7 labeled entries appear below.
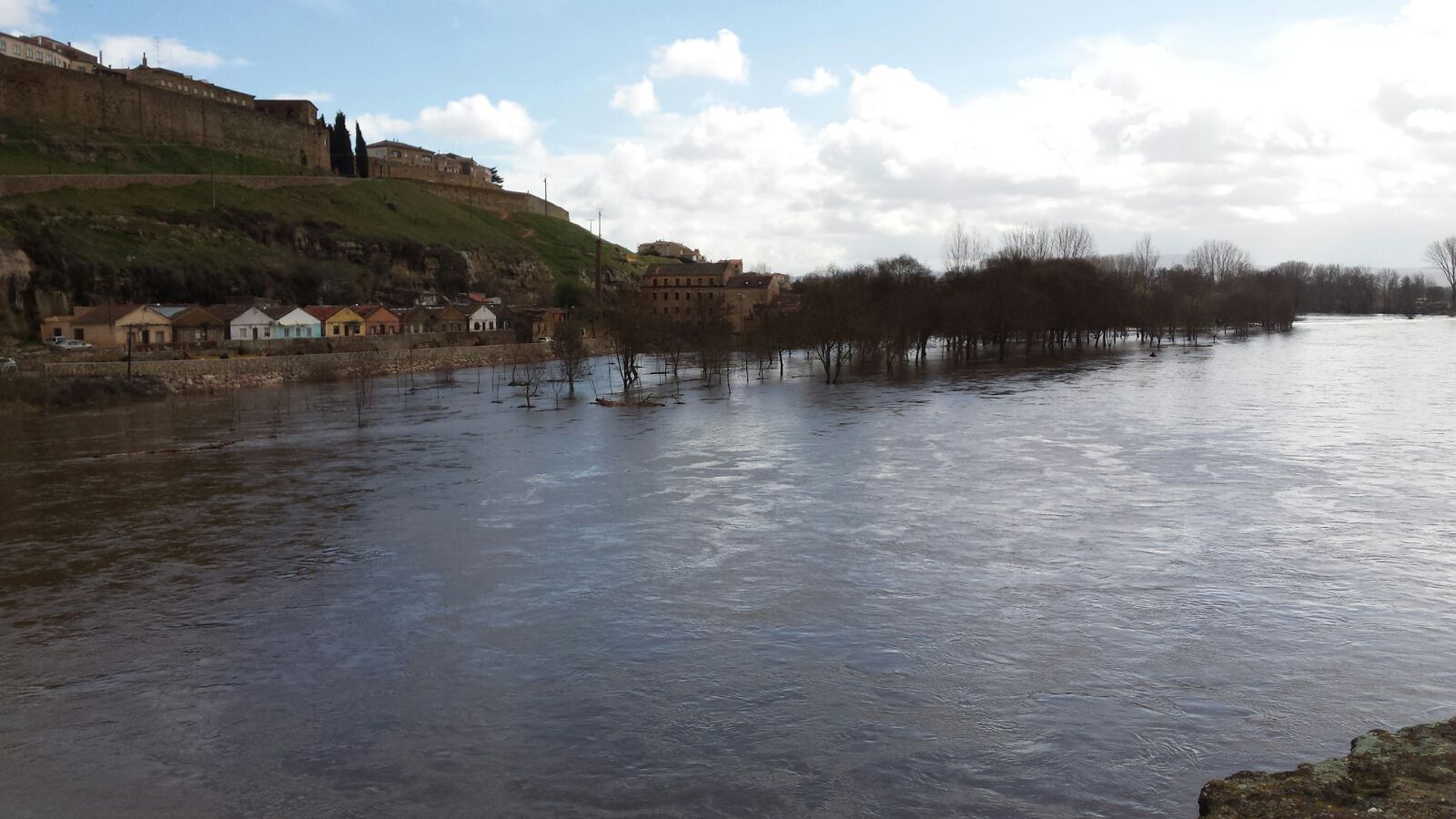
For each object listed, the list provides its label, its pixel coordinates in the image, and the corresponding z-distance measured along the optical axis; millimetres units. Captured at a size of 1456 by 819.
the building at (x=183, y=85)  103875
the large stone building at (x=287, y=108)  116438
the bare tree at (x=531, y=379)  51250
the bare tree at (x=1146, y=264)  136800
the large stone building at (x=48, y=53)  93188
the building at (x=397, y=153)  134875
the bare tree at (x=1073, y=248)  117619
